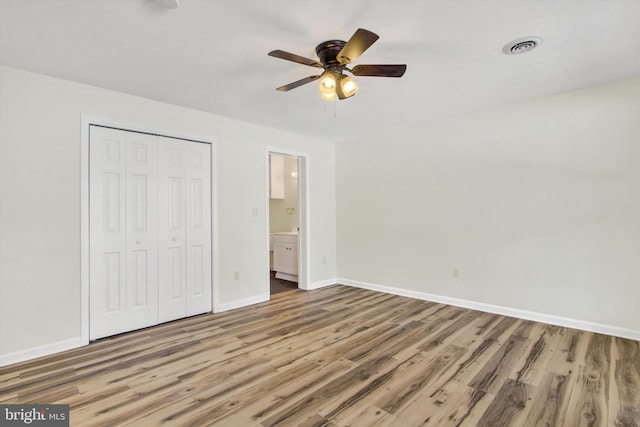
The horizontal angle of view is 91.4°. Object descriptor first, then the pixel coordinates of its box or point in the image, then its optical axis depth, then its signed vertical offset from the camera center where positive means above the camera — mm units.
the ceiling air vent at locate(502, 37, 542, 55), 2266 +1276
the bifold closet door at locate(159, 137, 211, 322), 3508 -139
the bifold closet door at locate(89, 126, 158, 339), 3049 -155
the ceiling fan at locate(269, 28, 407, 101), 2089 +1078
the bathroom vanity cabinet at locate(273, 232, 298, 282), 5632 -738
